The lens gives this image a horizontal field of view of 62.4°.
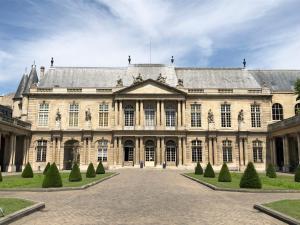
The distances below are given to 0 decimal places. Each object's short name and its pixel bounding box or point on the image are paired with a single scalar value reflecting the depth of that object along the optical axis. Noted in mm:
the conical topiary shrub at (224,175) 15119
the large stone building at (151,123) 31517
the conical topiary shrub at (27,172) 18439
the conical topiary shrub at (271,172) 18857
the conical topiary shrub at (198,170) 21037
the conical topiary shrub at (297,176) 15691
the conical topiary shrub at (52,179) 12209
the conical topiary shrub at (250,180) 12186
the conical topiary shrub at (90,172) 18005
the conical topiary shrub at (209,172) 18238
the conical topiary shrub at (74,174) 15142
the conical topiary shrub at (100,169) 21462
